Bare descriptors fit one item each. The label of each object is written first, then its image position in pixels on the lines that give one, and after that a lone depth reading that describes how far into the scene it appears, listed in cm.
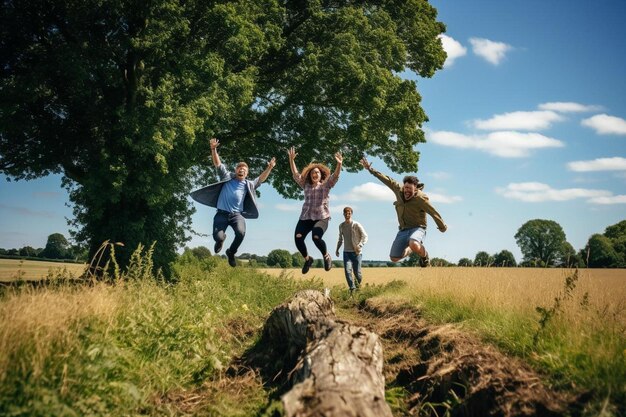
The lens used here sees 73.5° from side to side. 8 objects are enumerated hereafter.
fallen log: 313
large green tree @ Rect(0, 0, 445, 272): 1189
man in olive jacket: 871
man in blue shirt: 930
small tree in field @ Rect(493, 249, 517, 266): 5437
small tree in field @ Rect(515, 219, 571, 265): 7019
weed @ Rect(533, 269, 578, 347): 447
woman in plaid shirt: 926
